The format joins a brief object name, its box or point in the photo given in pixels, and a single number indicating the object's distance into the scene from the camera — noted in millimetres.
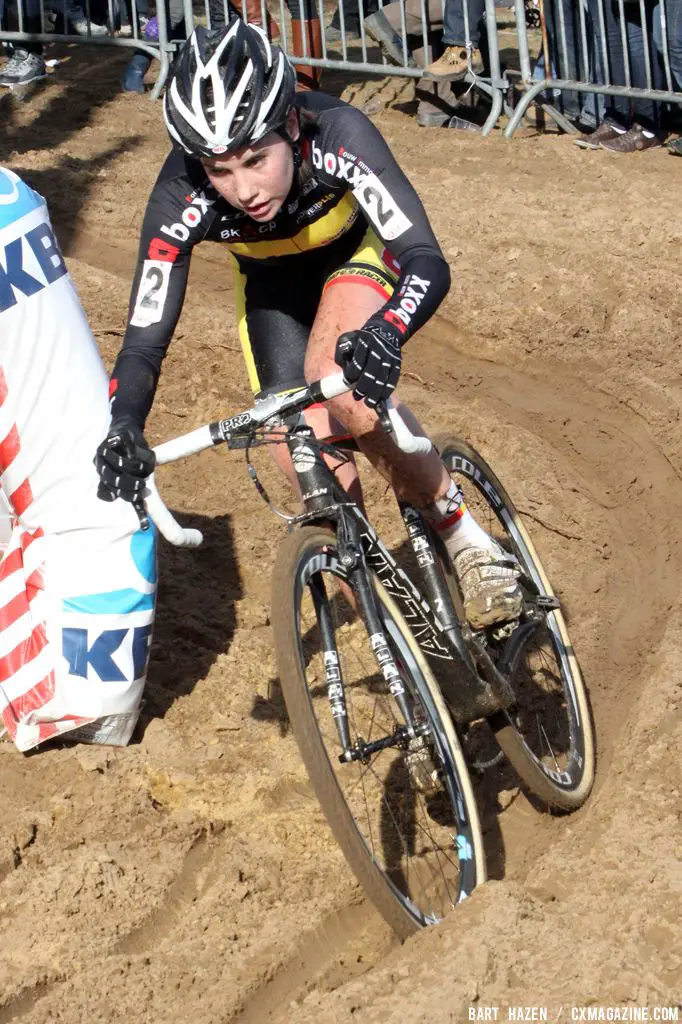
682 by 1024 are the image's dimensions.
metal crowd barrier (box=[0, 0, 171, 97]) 10859
